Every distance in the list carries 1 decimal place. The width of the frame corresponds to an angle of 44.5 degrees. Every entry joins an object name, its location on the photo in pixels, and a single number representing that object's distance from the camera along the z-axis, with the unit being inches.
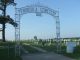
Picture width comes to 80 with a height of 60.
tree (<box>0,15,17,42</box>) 764.9
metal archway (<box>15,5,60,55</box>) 420.2
